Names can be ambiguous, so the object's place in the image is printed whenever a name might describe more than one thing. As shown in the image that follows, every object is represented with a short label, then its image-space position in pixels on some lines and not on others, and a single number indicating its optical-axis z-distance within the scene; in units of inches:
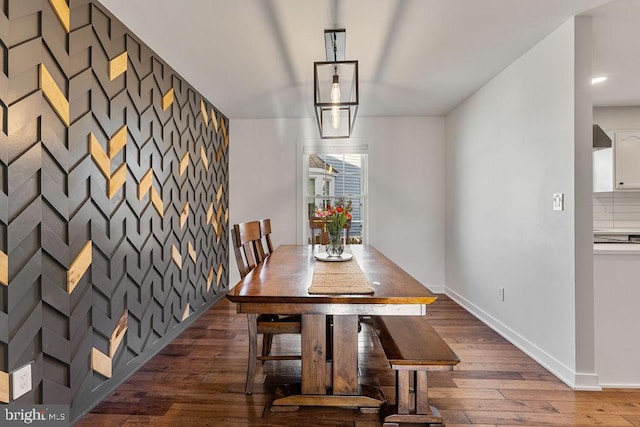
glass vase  94.9
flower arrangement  91.5
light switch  87.2
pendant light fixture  87.4
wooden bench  62.4
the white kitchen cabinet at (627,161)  152.6
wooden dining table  55.9
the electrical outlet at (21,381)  55.2
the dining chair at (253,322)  77.2
